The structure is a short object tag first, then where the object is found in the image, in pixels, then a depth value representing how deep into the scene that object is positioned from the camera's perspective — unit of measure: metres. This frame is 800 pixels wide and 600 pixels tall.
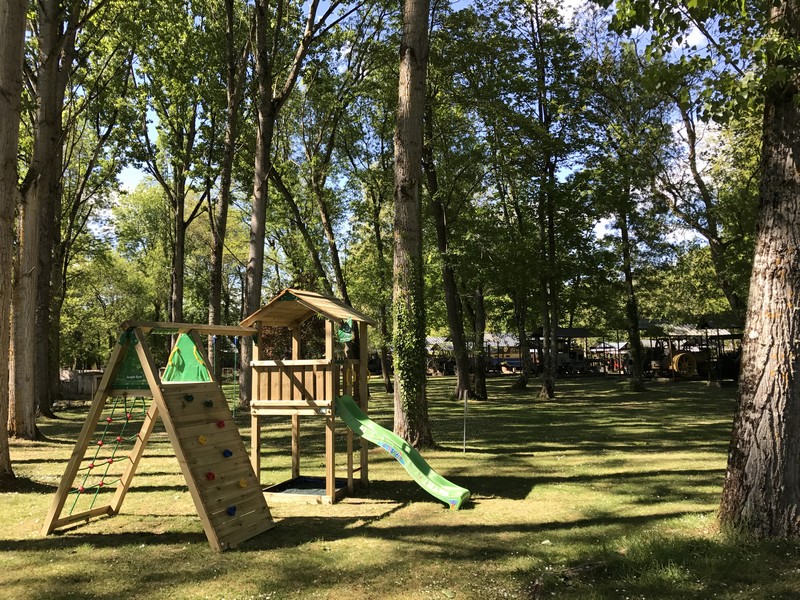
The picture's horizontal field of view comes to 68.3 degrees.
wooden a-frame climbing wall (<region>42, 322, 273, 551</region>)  5.29
